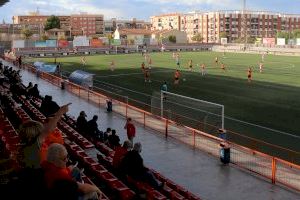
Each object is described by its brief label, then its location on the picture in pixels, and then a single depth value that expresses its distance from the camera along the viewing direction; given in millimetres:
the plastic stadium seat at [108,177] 8358
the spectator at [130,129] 16641
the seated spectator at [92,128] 14719
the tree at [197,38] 185250
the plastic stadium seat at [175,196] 9023
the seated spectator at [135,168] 9078
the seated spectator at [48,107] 14461
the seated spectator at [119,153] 9423
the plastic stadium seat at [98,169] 8880
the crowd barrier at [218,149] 13180
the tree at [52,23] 187000
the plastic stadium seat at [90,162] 9223
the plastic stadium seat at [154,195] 8087
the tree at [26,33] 159562
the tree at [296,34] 145425
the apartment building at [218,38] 197375
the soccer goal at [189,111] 20516
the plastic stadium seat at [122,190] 7638
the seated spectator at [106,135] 14693
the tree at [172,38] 162300
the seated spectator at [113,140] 13700
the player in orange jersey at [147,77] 43269
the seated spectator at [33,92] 21584
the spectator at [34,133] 6090
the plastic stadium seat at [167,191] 9266
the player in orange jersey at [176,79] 39534
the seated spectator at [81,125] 14838
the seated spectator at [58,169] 4891
